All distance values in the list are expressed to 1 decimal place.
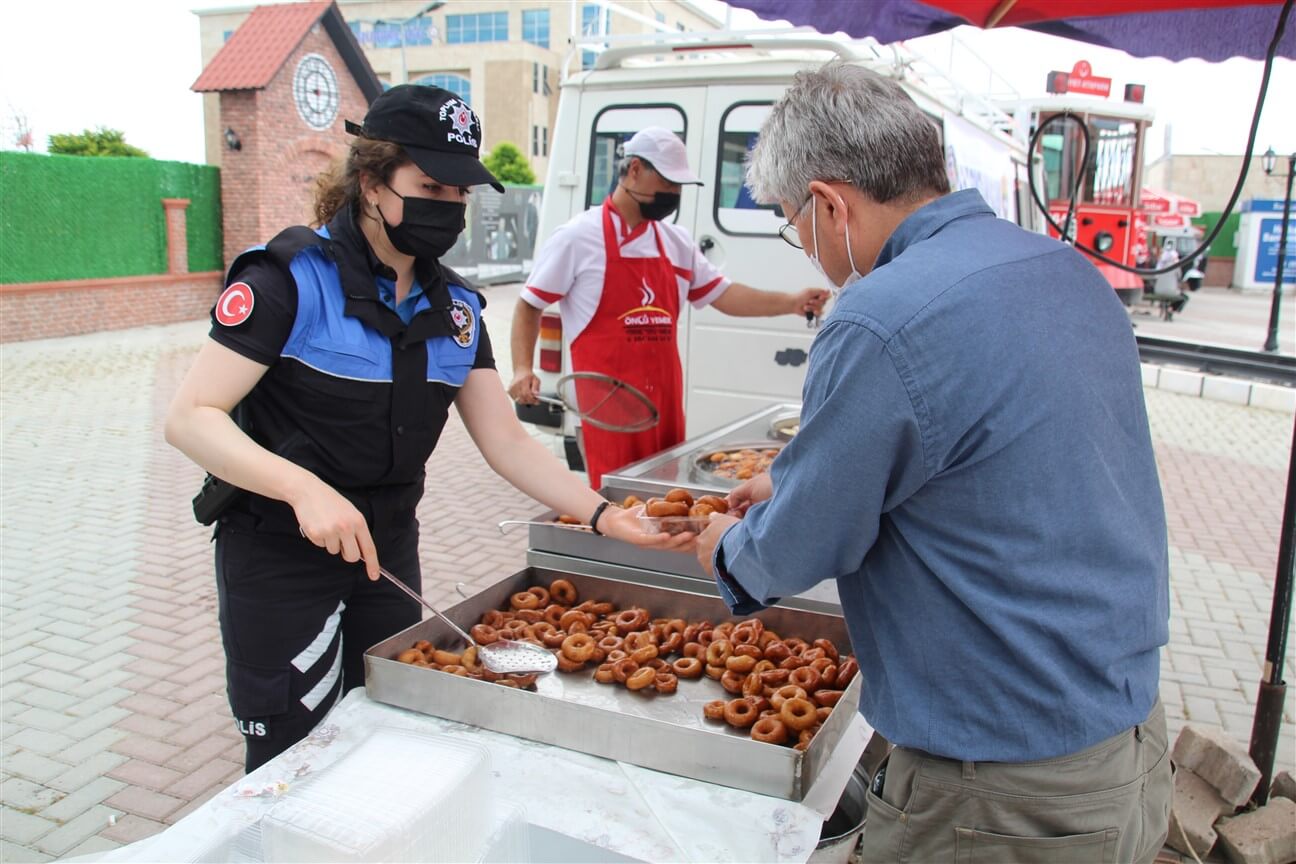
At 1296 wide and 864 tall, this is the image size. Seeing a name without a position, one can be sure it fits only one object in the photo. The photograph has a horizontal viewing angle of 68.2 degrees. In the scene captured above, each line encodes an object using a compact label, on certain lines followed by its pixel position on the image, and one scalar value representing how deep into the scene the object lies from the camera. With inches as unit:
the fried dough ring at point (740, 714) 84.0
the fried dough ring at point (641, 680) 88.0
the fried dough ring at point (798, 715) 80.7
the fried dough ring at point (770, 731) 79.9
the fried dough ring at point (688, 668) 93.0
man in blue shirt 53.8
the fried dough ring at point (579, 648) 91.7
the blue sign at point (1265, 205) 1140.5
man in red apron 168.6
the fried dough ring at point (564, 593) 107.7
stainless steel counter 112.0
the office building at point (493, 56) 2202.3
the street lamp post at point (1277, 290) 403.8
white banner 234.2
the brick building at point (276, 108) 691.4
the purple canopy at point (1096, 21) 125.3
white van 221.3
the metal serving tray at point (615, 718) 72.0
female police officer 78.5
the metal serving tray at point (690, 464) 134.3
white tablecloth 66.0
